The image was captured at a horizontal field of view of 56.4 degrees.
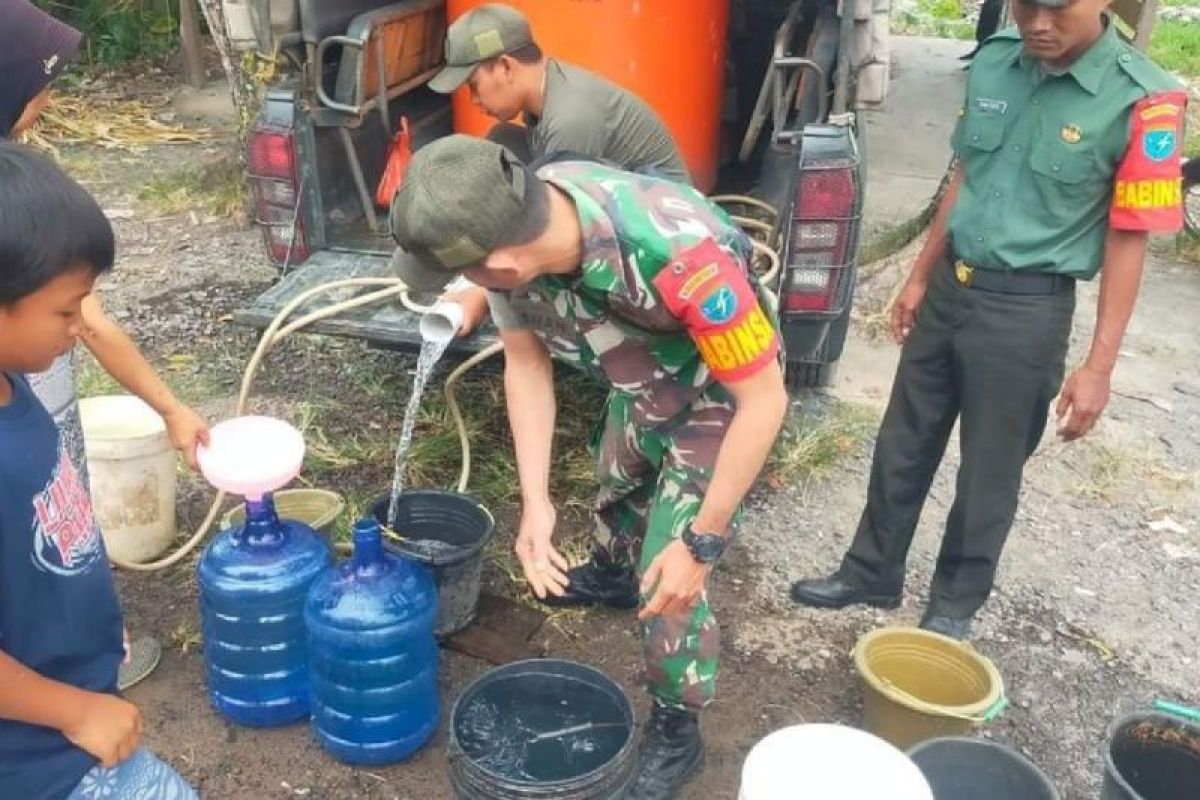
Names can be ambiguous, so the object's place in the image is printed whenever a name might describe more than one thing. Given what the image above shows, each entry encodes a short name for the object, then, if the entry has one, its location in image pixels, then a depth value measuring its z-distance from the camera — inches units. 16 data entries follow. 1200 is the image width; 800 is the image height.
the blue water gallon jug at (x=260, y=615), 112.0
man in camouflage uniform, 76.4
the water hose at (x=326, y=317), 136.5
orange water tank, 173.0
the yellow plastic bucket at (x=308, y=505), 137.0
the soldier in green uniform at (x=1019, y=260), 103.7
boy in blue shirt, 57.8
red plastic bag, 177.6
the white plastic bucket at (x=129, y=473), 130.2
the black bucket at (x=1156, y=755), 96.5
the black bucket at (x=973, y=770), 97.3
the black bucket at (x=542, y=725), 100.9
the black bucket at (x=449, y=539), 122.3
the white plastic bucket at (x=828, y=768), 72.9
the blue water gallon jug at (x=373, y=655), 107.0
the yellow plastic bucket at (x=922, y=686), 104.9
